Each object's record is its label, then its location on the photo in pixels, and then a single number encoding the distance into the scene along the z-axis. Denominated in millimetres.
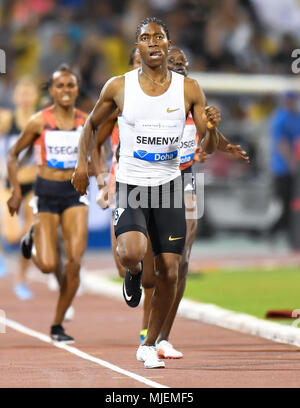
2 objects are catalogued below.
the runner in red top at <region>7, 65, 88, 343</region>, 11742
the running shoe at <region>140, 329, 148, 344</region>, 10766
